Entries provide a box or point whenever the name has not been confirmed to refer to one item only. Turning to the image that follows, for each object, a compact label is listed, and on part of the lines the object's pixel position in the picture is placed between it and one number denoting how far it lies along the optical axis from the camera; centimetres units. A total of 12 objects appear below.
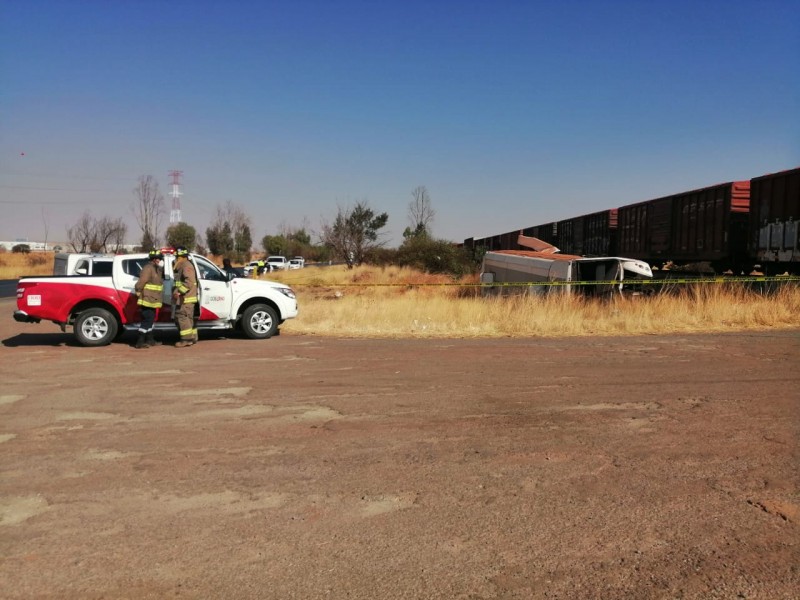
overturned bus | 1585
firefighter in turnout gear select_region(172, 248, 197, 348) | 1104
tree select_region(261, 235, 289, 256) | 8606
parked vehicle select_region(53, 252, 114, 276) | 1191
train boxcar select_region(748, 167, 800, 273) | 1875
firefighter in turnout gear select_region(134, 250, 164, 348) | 1076
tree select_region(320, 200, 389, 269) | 4403
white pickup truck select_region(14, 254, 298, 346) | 1100
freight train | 1922
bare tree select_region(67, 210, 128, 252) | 6397
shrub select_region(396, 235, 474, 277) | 3656
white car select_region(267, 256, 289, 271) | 5481
